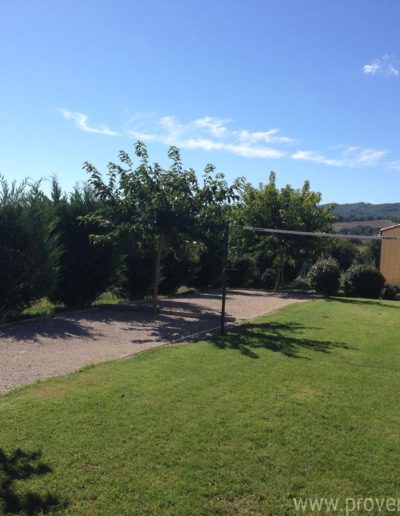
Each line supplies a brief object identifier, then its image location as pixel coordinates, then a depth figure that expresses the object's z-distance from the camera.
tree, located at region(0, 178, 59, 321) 10.45
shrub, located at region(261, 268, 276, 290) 25.66
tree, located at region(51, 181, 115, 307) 13.00
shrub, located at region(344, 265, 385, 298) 21.48
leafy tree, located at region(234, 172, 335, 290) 22.22
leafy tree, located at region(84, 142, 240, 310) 12.25
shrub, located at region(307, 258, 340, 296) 21.89
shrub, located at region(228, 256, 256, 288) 24.01
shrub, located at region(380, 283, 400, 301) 21.67
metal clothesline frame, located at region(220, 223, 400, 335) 9.17
